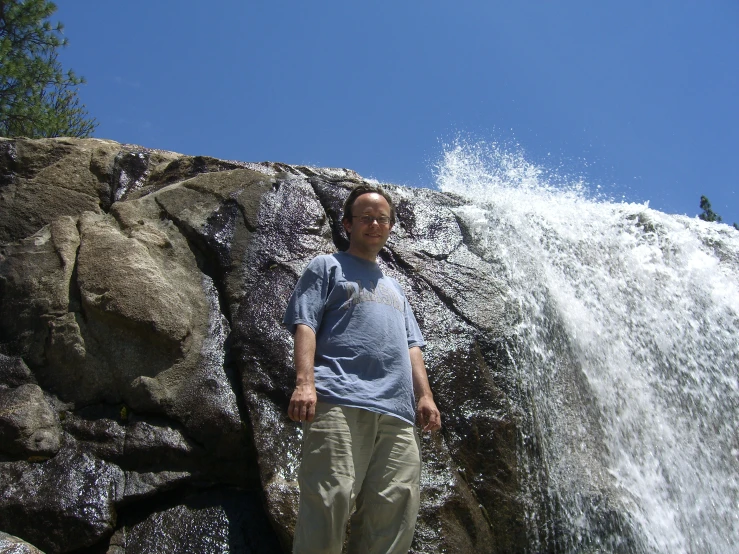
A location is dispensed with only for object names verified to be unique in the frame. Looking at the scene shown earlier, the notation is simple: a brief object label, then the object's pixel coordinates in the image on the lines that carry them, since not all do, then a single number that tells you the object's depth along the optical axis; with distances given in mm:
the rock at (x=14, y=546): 2971
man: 2652
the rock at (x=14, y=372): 4242
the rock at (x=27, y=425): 3826
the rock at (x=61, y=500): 3545
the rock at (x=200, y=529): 3568
